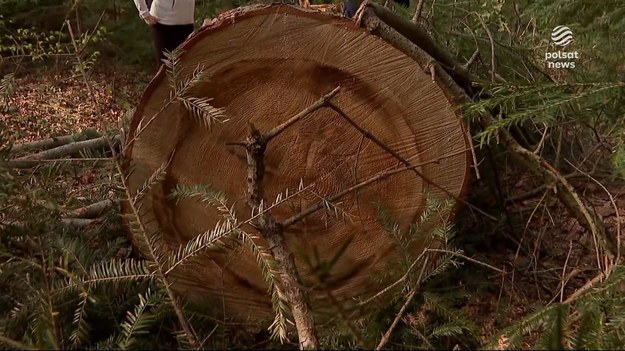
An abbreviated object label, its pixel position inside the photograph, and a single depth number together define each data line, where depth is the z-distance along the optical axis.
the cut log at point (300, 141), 2.28
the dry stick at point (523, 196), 3.15
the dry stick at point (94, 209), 2.92
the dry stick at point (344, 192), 2.24
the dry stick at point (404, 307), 1.75
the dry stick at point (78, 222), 2.72
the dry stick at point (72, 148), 3.48
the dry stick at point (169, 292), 1.72
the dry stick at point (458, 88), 2.27
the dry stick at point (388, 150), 2.30
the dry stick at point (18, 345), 1.02
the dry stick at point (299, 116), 2.17
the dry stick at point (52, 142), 3.77
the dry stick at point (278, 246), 1.85
